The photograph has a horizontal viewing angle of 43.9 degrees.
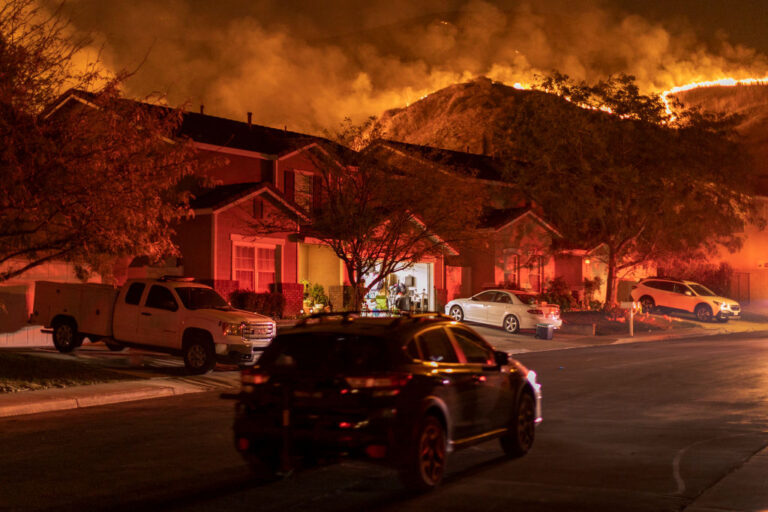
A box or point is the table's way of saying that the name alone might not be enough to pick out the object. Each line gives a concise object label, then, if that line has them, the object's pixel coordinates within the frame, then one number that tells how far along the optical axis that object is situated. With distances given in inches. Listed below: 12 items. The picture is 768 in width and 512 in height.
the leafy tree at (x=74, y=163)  649.6
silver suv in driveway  1786.4
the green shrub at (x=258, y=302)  1243.2
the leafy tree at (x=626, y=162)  1678.2
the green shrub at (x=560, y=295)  1778.7
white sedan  1342.3
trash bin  1315.2
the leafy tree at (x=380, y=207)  1096.8
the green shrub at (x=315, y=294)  1385.3
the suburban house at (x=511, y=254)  1768.0
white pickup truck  791.9
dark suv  326.0
